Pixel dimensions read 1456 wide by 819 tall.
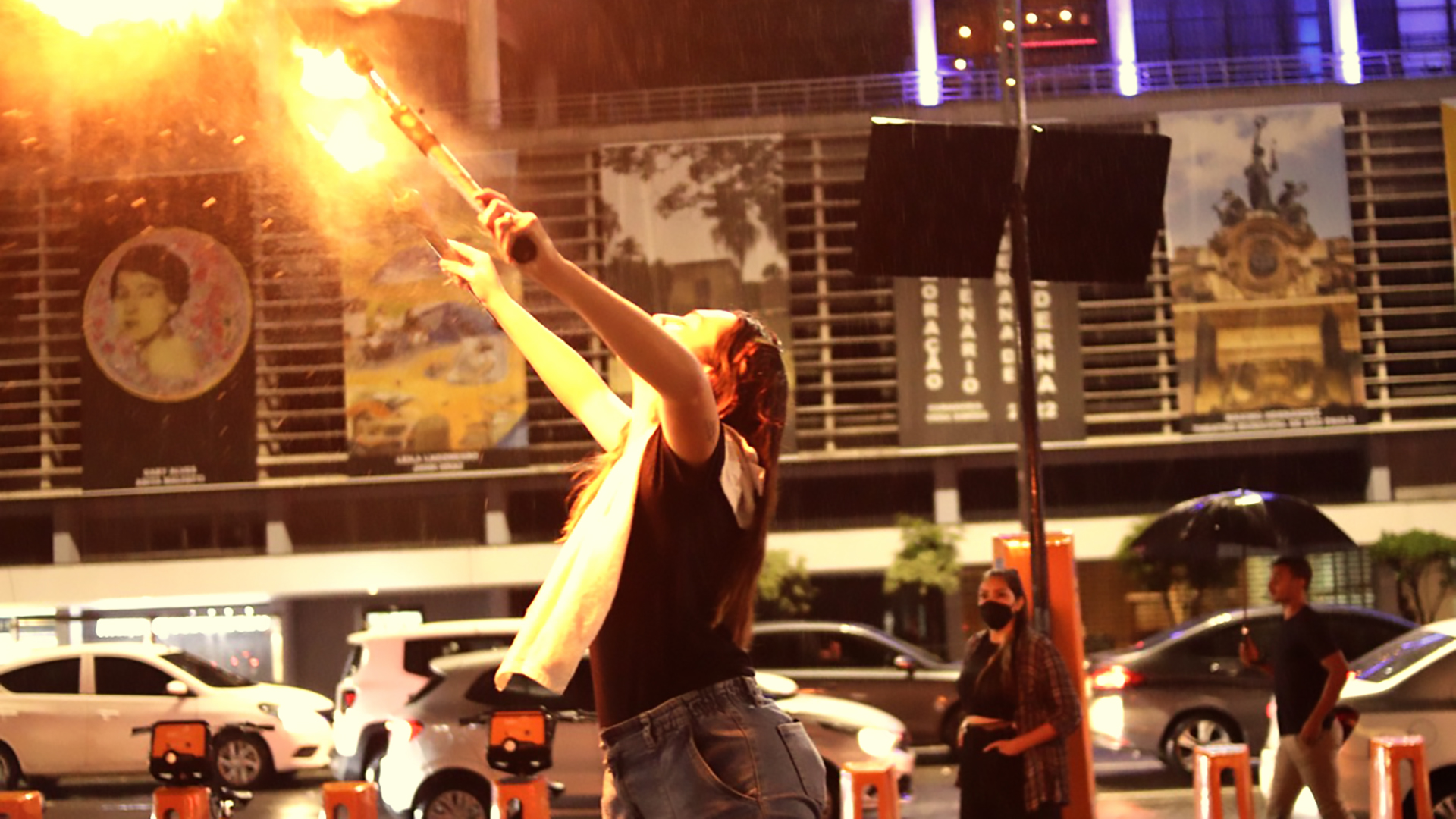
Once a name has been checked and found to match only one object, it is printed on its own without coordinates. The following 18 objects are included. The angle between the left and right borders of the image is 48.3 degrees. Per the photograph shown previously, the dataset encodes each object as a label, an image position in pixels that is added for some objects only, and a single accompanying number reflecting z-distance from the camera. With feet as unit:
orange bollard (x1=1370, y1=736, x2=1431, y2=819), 23.81
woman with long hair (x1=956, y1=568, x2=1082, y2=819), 19.69
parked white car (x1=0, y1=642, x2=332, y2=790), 52.06
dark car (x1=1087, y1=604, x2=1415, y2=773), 46.52
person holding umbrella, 24.41
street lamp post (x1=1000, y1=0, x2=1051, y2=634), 23.00
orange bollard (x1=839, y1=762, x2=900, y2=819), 24.35
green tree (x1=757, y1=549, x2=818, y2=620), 96.12
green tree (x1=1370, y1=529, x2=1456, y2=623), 99.04
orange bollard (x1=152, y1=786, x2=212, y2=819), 25.23
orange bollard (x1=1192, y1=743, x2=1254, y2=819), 23.16
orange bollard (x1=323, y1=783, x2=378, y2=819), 22.91
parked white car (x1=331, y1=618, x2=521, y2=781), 42.16
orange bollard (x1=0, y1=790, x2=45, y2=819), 23.25
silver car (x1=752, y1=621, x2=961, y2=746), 52.85
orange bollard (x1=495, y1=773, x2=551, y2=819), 22.57
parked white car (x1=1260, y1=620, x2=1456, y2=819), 29.40
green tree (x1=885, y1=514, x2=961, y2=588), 100.94
